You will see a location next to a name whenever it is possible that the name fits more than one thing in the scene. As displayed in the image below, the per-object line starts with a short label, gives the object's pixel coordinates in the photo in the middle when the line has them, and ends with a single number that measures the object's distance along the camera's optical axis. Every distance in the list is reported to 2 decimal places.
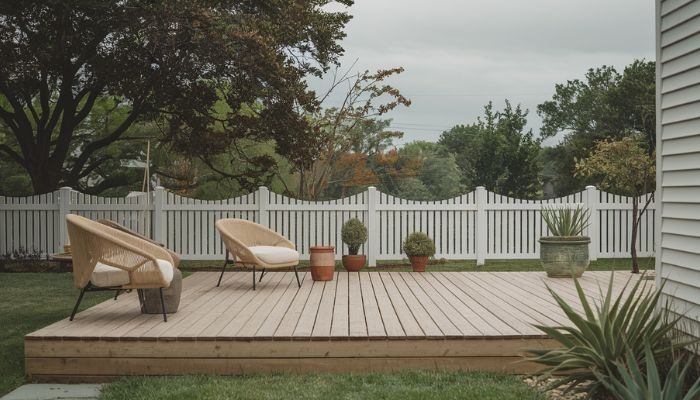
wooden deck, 4.67
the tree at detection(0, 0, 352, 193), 10.87
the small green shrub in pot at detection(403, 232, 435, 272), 10.02
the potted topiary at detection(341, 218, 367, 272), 10.39
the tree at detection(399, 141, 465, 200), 30.38
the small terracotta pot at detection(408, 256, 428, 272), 10.02
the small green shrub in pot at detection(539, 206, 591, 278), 8.63
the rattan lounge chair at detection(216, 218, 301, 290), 7.29
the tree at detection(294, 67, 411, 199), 18.48
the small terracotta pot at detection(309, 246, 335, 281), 8.44
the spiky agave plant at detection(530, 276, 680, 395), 3.88
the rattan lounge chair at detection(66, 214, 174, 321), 5.19
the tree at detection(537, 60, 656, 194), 26.47
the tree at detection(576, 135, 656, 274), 10.45
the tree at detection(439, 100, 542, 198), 19.38
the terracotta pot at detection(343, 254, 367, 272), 9.97
